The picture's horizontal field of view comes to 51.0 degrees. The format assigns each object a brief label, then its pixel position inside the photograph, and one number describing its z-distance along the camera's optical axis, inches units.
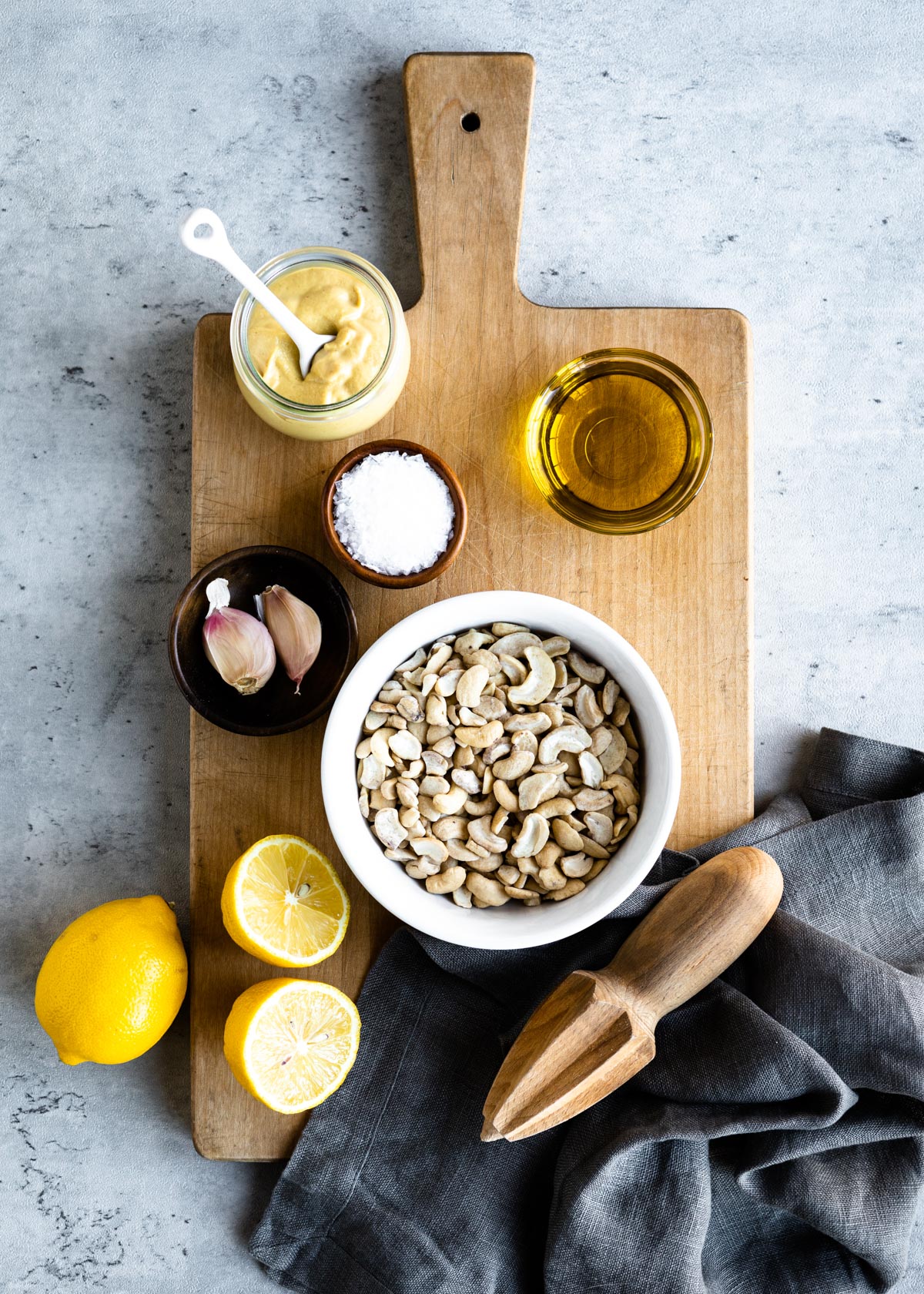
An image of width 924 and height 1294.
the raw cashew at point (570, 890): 34.2
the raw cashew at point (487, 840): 34.6
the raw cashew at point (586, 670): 34.9
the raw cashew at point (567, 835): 34.2
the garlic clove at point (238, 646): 34.9
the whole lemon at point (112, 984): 35.7
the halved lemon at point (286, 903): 34.8
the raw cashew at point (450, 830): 34.8
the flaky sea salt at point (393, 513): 34.9
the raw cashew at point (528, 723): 34.4
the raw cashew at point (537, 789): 34.1
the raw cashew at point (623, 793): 34.4
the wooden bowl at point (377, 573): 35.0
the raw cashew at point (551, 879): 34.1
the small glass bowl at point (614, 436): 36.8
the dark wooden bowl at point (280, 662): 35.4
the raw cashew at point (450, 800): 34.4
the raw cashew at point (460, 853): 34.7
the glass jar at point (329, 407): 34.0
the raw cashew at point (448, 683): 34.7
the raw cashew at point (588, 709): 34.7
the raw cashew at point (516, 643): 34.9
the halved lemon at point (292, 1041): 34.5
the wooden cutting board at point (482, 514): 38.2
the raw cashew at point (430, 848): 34.6
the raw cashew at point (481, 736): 34.4
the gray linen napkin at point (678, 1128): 35.1
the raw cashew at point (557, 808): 34.4
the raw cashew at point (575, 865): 34.4
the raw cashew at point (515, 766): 34.3
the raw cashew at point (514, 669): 34.7
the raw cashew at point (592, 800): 34.3
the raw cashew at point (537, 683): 34.5
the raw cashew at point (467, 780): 34.6
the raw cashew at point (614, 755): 34.7
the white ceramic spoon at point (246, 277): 29.8
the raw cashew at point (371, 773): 34.6
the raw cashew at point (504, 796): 34.5
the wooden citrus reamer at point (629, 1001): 32.3
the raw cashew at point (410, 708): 34.6
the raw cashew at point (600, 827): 34.3
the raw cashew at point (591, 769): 34.5
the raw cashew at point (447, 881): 34.6
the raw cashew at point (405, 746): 34.7
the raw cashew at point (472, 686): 34.2
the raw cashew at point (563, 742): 34.3
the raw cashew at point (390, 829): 34.5
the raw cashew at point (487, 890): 34.4
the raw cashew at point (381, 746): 34.6
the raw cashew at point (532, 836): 34.2
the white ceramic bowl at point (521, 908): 33.1
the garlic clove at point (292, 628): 35.3
